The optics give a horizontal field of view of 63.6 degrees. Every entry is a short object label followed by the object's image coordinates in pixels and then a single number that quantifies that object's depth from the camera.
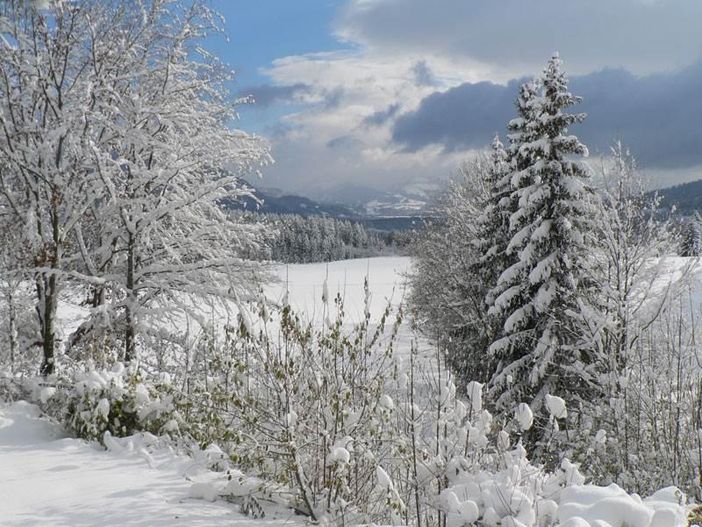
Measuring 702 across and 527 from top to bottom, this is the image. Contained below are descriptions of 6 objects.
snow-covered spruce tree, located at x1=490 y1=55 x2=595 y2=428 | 14.52
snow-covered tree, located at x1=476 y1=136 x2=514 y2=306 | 17.66
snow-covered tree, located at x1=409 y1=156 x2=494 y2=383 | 20.92
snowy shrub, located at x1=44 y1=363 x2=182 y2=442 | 6.20
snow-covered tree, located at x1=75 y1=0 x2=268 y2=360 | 9.88
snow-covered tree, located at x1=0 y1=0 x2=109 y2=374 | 8.88
